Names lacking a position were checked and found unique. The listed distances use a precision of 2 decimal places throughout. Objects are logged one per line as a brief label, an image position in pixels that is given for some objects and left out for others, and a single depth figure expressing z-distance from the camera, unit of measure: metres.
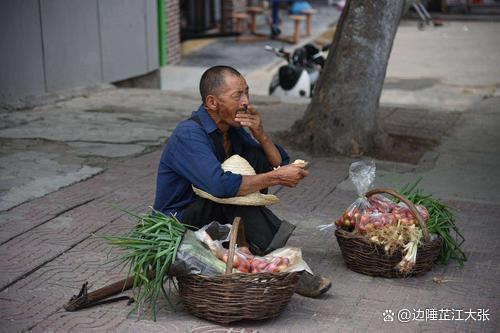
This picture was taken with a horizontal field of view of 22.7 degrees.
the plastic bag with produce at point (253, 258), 6.43
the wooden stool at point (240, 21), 28.50
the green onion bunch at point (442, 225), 7.65
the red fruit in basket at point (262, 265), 6.49
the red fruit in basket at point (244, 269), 6.43
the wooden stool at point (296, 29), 27.72
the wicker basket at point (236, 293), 6.09
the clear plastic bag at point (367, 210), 7.39
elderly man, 6.59
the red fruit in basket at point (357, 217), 7.48
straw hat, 6.72
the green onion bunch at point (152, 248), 6.22
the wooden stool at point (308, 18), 30.35
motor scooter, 18.00
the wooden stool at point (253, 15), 29.27
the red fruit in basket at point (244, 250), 6.66
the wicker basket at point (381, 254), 7.30
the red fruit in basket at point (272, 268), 6.42
